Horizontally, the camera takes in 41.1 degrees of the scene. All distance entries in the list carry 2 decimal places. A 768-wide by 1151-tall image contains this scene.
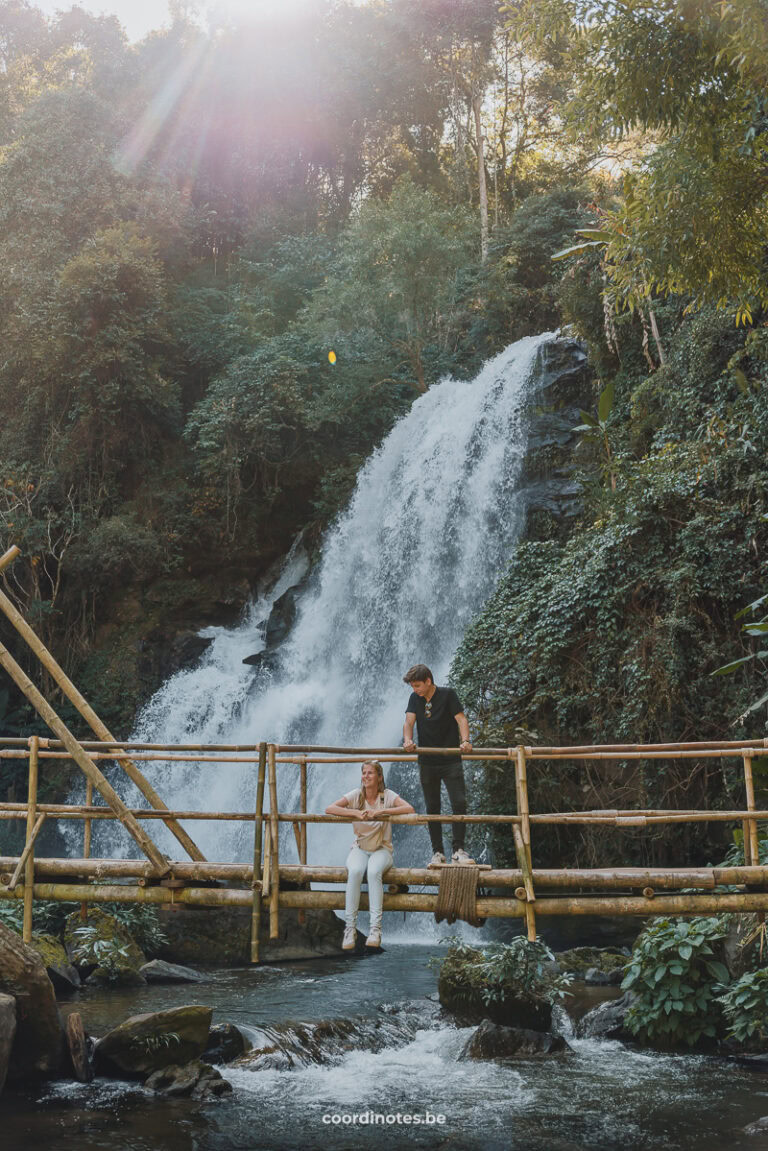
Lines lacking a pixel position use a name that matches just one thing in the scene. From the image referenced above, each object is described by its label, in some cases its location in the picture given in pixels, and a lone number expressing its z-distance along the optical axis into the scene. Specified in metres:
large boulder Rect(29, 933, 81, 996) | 9.31
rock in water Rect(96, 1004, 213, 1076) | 6.98
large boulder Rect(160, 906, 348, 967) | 11.06
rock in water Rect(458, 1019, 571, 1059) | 7.57
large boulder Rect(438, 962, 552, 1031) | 7.96
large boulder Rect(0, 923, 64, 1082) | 6.68
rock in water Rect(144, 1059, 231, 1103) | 6.69
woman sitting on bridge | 5.97
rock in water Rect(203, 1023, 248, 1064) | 7.47
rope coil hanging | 5.71
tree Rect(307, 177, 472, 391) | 19.66
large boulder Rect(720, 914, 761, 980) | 7.42
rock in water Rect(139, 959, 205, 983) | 9.96
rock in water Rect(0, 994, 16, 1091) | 6.23
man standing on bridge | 6.57
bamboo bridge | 5.69
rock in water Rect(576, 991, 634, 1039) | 8.03
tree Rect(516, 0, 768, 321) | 7.30
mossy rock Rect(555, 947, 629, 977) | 9.79
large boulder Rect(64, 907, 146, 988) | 9.76
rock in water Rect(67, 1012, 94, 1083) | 6.92
